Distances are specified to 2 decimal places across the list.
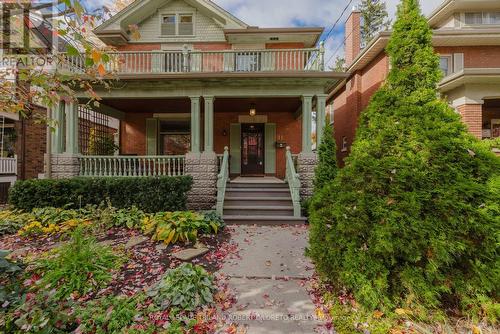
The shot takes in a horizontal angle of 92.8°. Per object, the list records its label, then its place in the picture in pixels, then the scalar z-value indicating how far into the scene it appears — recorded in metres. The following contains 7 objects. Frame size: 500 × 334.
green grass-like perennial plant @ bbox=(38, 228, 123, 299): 2.90
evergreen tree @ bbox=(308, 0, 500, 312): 2.44
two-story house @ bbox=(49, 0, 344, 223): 7.41
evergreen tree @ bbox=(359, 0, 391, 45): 23.47
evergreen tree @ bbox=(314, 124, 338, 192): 7.16
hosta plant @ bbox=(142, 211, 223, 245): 4.54
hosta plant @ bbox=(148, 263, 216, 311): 2.63
